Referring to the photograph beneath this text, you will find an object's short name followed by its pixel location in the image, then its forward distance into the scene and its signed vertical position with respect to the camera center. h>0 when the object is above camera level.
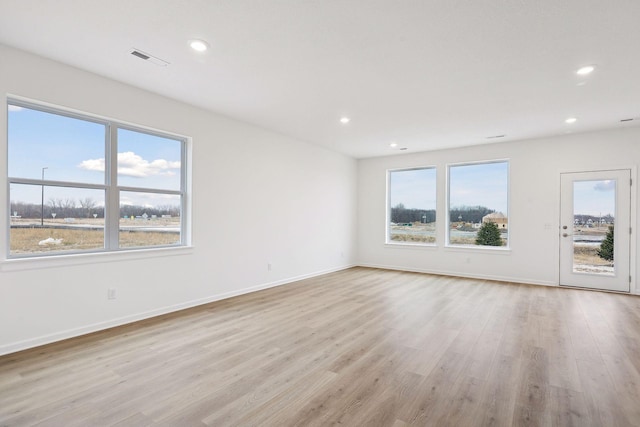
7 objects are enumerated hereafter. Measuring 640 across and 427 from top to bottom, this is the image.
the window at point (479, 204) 6.59 +0.20
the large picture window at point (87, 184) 3.15 +0.29
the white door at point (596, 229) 5.44 -0.26
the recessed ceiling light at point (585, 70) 3.24 +1.48
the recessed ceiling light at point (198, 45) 2.85 +1.50
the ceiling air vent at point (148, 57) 3.05 +1.50
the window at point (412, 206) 7.41 +0.16
